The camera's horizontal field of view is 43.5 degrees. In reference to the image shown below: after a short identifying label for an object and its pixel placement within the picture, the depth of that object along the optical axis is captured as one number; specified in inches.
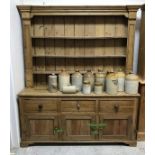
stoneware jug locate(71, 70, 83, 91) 99.1
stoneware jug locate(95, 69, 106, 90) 98.7
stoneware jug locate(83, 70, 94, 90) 98.5
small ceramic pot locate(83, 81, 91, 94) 94.7
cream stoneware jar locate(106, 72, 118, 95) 94.1
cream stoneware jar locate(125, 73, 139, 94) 94.3
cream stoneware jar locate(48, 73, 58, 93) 97.2
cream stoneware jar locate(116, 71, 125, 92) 98.3
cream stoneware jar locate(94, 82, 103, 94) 95.2
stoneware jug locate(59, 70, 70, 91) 98.5
